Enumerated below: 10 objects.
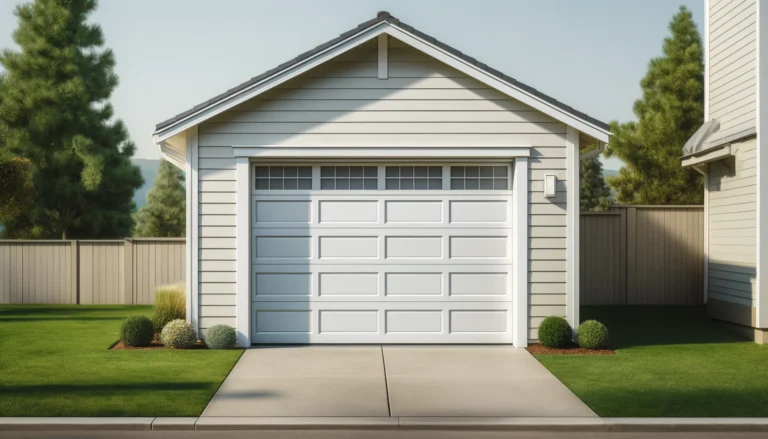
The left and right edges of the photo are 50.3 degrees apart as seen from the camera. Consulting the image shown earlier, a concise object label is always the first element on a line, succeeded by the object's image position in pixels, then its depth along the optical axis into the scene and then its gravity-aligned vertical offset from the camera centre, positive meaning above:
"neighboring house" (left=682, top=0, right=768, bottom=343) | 12.47 +0.91
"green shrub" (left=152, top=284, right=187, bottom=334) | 12.41 -1.41
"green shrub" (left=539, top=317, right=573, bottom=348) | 11.55 -1.65
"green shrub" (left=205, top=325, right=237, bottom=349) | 11.54 -1.73
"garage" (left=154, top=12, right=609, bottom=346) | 11.86 +0.20
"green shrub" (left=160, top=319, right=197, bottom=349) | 11.51 -1.70
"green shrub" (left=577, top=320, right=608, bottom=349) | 11.52 -1.69
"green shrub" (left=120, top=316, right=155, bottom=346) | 11.59 -1.66
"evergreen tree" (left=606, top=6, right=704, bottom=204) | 27.00 +3.05
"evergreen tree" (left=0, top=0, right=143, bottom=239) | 26.31 +3.09
